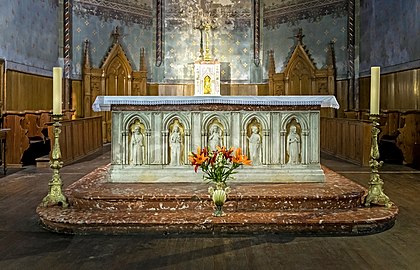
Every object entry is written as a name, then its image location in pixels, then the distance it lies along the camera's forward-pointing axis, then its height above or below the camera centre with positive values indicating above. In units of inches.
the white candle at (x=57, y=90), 210.1 +14.1
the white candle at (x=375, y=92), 211.5 +13.3
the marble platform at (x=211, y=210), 188.1 -35.4
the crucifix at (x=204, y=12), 588.1 +132.0
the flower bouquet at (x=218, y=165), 190.1 -15.8
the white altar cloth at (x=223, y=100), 244.1 +11.5
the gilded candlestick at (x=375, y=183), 212.8 -25.6
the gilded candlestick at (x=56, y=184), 213.6 -25.8
